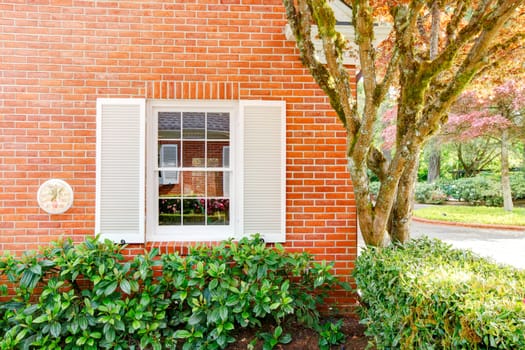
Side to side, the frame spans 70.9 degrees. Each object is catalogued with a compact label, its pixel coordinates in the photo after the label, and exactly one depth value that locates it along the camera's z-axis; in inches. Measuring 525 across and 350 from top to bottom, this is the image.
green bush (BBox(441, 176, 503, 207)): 642.8
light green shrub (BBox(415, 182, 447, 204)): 721.6
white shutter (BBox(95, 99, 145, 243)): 156.5
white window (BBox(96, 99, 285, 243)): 156.9
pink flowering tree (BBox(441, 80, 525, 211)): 493.1
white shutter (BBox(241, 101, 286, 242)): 160.6
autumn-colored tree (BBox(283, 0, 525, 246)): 119.0
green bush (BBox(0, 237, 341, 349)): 133.0
